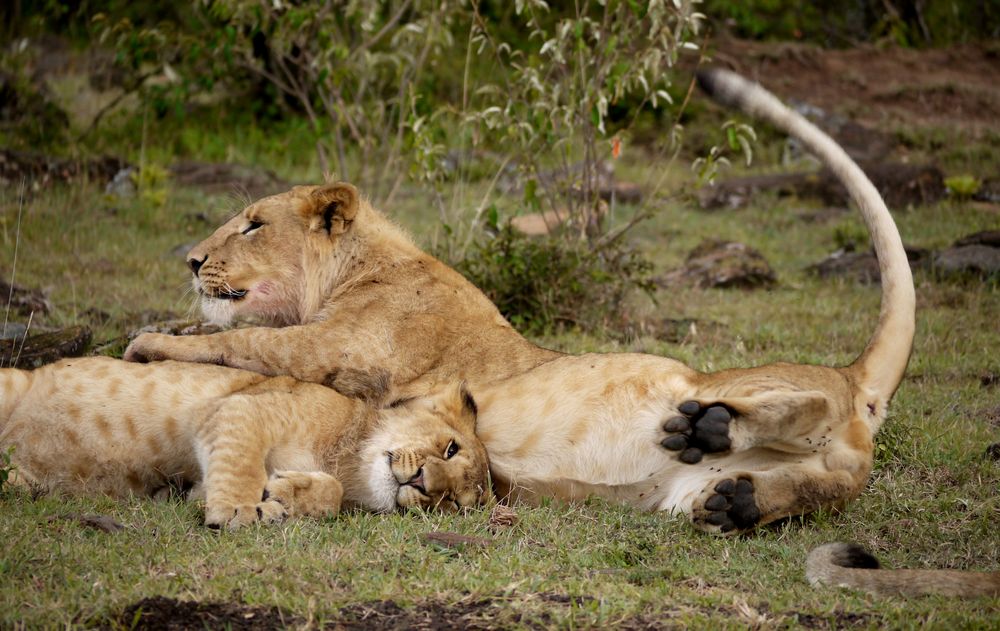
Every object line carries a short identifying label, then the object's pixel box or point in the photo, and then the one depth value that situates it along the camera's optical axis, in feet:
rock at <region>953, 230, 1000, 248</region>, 58.18
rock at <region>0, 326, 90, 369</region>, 36.09
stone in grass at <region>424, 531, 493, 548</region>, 24.45
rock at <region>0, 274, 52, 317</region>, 47.03
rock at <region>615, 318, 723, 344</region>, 47.37
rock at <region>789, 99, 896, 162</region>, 87.92
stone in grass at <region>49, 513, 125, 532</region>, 24.79
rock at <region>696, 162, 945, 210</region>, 75.72
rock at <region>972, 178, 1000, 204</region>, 74.02
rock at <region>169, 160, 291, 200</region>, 75.35
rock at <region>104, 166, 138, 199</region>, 71.72
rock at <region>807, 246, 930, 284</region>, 58.29
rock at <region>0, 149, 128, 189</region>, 68.64
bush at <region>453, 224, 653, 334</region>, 47.80
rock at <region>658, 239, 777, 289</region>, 58.70
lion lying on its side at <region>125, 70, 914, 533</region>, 26.91
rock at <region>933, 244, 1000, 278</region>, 55.77
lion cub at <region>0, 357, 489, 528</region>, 27.02
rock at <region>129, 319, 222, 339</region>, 38.88
